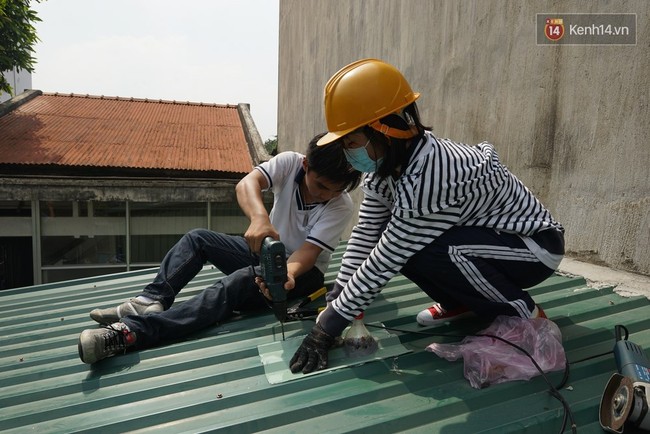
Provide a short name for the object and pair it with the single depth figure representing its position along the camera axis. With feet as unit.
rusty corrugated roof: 29.53
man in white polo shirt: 7.90
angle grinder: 4.35
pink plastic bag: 5.69
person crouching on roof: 5.75
